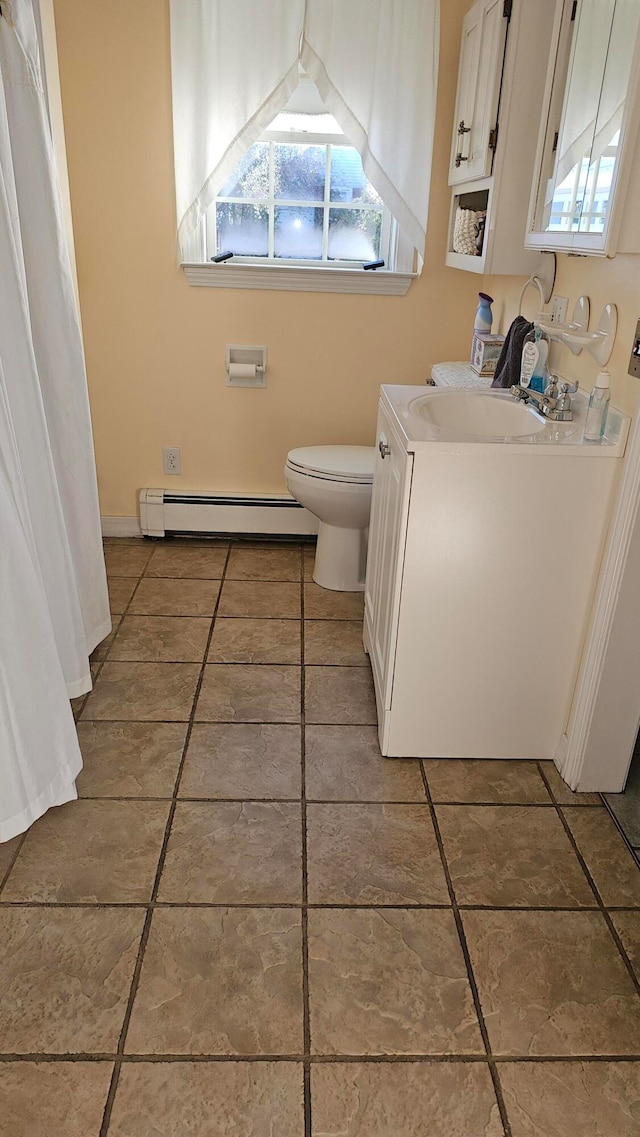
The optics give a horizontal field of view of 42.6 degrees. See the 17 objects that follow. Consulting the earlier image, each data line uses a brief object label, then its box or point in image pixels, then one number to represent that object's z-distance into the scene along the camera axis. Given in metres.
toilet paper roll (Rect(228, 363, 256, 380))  3.21
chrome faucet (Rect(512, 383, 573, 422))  2.02
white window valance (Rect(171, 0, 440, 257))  2.78
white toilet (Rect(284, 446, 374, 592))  2.83
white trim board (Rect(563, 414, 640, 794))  1.79
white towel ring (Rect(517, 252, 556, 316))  2.37
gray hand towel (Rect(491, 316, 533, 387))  2.36
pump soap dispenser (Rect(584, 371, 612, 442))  1.83
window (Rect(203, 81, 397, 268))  3.07
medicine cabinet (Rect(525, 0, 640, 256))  1.66
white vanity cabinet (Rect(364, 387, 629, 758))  1.84
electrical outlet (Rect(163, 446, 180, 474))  3.40
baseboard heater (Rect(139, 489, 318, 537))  3.43
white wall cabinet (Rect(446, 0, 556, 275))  2.22
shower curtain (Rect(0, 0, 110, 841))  1.70
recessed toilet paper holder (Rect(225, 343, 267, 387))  3.21
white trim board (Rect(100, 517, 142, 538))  3.49
